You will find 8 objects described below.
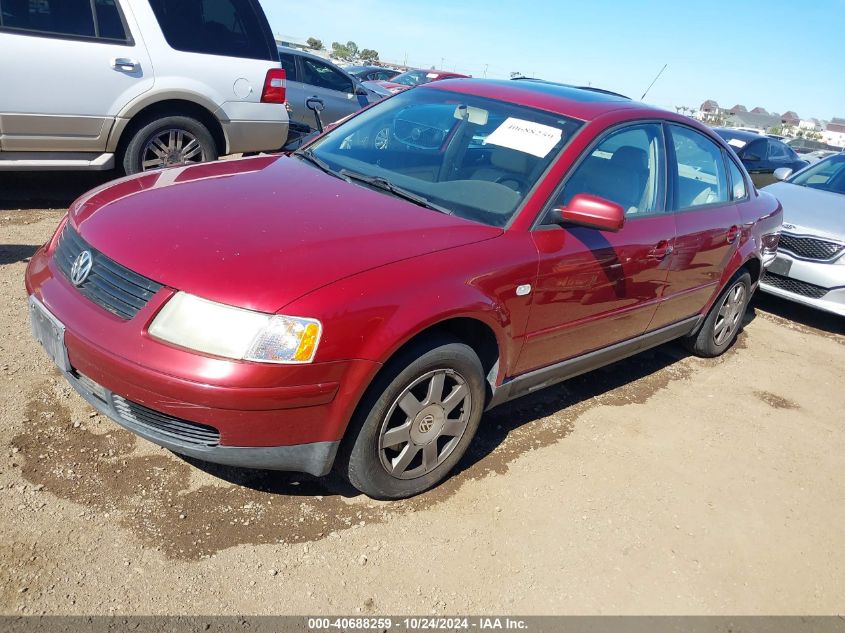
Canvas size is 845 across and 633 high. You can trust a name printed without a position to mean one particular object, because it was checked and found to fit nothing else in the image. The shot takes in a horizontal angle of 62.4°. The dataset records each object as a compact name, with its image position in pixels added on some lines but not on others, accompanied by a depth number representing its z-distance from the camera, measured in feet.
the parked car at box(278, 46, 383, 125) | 33.12
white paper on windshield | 11.07
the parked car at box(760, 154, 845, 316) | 19.98
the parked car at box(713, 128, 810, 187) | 34.78
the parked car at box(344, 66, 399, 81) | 68.64
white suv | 17.39
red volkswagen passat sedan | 7.84
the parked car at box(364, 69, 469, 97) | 48.25
